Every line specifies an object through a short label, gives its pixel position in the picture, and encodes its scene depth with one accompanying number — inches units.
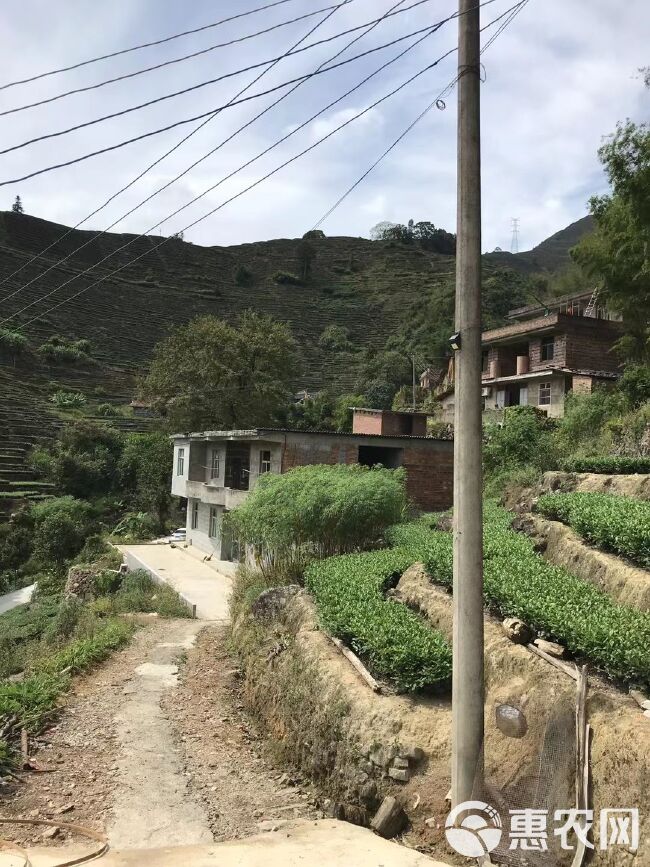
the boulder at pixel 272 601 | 388.2
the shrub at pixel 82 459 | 1270.9
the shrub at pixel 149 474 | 1234.0
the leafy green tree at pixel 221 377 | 1163.9
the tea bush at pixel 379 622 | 245.4
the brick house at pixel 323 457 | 699.4
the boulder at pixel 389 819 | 199.0
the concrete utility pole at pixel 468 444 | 165.3
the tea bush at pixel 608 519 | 292.5
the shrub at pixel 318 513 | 450.0
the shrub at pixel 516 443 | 696.4
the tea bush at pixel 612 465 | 461.7
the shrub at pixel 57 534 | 1007.6
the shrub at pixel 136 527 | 1127.0
